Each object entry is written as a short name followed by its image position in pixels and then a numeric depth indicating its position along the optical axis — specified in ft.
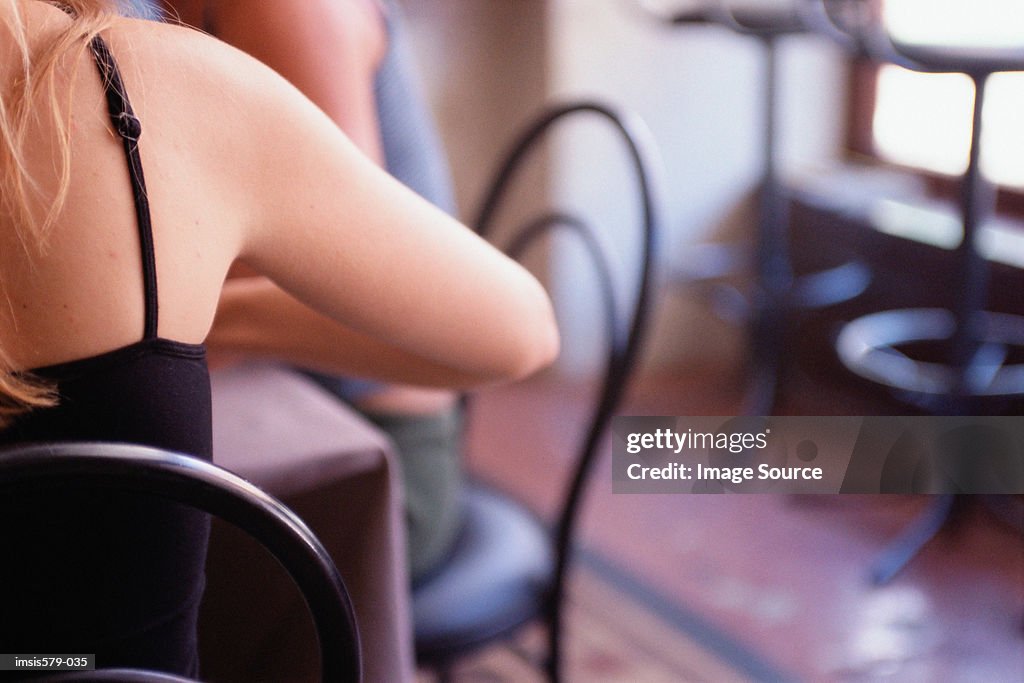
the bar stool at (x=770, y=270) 13.00
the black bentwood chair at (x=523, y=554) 8.91
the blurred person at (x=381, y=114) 8.05
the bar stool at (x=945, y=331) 11.12
